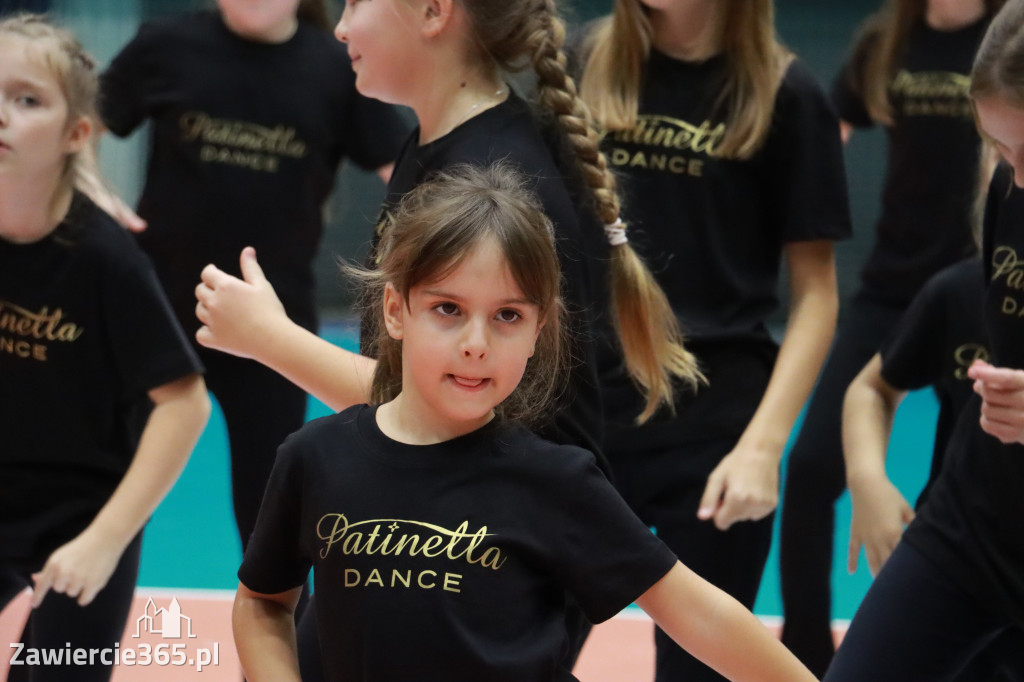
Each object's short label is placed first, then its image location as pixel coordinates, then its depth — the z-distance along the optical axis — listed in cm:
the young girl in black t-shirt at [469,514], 345
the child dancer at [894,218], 687
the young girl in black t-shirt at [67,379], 534
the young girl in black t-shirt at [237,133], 725
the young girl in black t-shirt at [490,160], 406
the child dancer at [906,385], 538
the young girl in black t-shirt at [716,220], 529
